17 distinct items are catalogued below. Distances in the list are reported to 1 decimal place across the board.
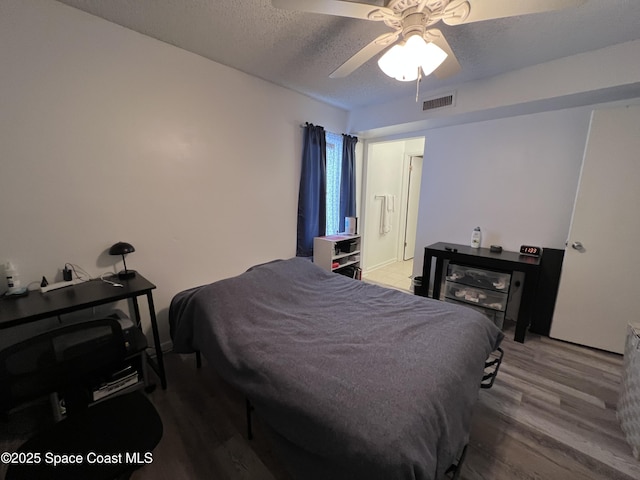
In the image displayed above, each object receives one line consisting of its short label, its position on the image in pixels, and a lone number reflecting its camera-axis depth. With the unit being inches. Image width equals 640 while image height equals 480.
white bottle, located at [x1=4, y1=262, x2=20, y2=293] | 60.6
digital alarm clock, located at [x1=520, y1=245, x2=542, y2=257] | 104.3
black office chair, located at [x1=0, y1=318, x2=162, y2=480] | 35.8
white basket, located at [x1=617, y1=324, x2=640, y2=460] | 57.0
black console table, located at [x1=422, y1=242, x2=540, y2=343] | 96.0
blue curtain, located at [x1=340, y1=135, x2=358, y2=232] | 137.1
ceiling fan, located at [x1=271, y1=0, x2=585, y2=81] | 44.7
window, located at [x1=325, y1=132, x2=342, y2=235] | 132.7
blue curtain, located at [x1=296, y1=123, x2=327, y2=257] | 118.3
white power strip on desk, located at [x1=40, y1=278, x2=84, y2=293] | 63.8
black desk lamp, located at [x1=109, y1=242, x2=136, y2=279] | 71.6
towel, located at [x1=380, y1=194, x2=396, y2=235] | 180.1
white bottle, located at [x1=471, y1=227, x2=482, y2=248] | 116.7
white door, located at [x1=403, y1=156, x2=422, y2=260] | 201.9
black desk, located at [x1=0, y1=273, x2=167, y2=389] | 53.4
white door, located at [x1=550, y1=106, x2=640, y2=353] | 82.6
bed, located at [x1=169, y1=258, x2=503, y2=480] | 37.8
